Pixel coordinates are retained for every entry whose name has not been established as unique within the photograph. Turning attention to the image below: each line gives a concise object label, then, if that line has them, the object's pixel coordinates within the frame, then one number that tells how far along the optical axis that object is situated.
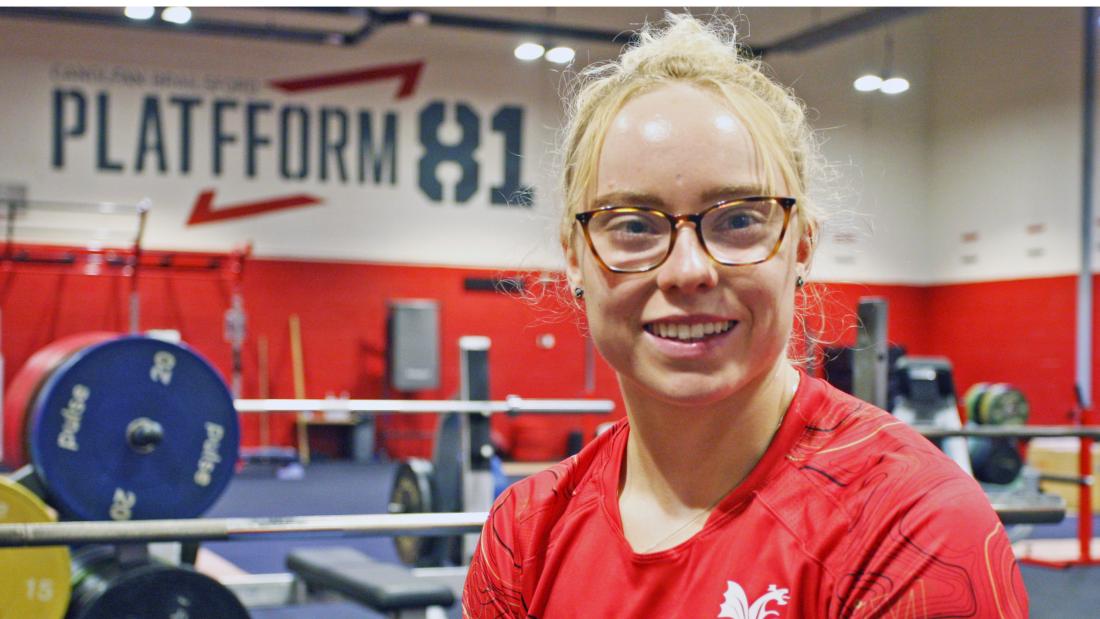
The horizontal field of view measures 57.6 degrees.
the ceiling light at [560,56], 8.60
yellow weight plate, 2.64
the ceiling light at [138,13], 8.63
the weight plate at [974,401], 7.00
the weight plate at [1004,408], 6.81
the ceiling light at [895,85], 9.35
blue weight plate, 2.86
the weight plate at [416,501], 4.46
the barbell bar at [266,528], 1.70
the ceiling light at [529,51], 8.83
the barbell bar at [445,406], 3.86
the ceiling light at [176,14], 8.60
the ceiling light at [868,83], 9.61
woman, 0.86
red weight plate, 3.38
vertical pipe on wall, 9.45
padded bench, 2.70
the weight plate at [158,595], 2.57
